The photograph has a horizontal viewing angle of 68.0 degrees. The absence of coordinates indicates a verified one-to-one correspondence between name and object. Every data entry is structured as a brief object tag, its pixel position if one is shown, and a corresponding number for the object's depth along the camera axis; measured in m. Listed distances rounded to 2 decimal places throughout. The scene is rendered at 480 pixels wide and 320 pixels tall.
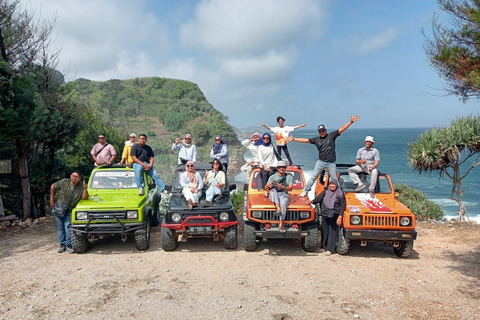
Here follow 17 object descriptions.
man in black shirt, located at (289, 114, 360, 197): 8.45
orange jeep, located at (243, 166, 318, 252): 7.49
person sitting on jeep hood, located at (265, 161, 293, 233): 7.47
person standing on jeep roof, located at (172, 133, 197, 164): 10.32
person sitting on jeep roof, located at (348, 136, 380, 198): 8.24
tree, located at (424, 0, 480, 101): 6.31
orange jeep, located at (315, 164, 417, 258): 7.19
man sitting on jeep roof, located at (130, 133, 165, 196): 9.03
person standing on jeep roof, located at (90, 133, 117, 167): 9.93
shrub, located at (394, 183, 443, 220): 13.10
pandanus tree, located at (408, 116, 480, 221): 11.62
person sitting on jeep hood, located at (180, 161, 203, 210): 8.09
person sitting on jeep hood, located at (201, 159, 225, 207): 8.15
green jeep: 7.46
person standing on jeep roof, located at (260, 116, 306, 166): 10.21
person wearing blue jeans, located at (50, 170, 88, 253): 7.77
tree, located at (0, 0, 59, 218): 9.98
